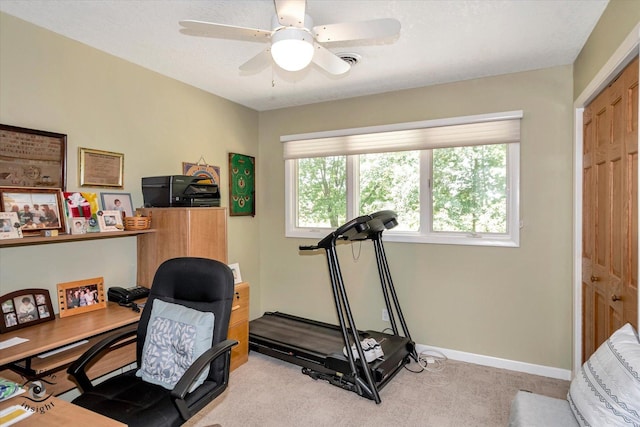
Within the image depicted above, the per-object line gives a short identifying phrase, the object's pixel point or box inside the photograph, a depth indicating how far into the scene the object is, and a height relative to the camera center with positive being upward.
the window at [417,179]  3.12 +0.31
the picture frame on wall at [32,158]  2.13 +0.32
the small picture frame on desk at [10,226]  1.97 -0.09
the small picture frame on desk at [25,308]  2.06 -0.59
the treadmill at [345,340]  2.67 -1.16
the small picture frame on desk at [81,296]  2.32 -0.58
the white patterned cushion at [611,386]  1.29 -0.68
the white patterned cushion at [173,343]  1.84 -0.69
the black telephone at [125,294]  2.56 -0.61
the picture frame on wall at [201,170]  3.33 +0.38
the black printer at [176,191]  2.74 +0.14
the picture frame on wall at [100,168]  2.54 +0.30
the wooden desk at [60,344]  1.84 -0.70
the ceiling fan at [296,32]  1.65 +0.86
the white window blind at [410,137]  3.05 +0.70
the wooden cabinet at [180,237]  2.68 -0.21
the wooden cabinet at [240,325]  3.13 -1.01
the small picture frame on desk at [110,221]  2.49 -0.08
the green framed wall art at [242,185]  3.82 +0.27
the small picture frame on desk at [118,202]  2.67 +0.06
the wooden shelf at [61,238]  1.94 -0.17
